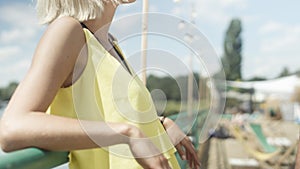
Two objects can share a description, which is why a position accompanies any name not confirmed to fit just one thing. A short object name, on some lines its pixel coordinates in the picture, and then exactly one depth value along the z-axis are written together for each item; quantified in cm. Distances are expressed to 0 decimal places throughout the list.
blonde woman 62
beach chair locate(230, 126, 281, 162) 689
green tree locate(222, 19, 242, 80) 4644
